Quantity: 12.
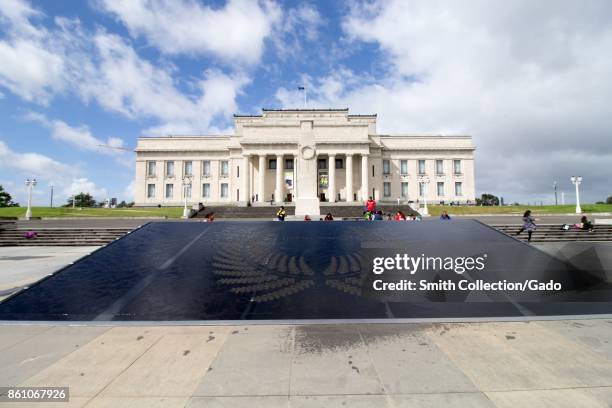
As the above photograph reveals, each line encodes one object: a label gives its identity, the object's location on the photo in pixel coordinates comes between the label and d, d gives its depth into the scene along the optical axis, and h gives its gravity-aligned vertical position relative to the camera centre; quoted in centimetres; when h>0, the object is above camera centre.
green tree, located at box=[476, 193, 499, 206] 10674 +635
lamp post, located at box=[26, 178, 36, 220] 3716 +417
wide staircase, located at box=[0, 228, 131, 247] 2078 -138
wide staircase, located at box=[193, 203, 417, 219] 4166 +71
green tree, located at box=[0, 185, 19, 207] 7069 +449
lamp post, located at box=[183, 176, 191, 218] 6427 +798
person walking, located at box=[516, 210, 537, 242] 1888 -61
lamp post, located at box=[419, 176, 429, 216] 6369 +754
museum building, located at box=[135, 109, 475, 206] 6444 +1003
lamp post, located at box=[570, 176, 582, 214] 3888 +411
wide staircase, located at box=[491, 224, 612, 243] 2102 -146
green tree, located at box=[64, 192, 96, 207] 8957 +518
